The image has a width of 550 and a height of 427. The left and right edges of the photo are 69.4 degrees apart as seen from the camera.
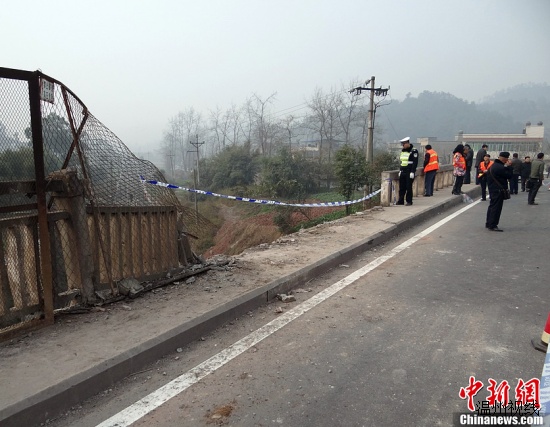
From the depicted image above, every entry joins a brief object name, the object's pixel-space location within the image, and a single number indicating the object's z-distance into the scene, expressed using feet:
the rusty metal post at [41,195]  11.42
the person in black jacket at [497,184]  25.96
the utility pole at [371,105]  88.48
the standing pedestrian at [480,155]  42.88
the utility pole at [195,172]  138.08
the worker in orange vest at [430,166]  40.75
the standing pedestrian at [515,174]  50.47
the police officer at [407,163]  34.14
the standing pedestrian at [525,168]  51.94
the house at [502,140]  246.27
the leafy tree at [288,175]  104.83
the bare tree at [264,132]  224.33
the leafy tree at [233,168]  158.92
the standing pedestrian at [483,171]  40.37
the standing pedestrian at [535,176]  38.47
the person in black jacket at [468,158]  46.63
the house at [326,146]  152.66
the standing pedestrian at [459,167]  42.75
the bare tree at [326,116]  208.85
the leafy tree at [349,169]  71.51
